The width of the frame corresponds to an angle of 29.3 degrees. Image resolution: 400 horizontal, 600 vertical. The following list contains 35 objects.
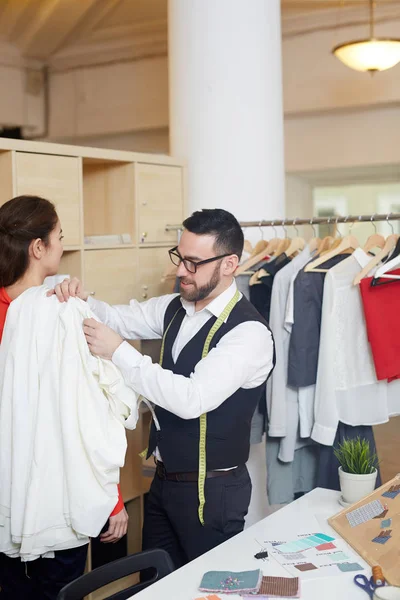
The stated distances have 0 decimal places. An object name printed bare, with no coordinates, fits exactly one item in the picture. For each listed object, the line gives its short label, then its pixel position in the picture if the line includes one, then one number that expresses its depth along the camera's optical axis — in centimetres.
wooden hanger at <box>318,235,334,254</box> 334
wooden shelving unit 312
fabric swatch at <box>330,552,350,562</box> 203
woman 220
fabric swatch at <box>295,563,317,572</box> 196
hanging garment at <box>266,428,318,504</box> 322
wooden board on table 195
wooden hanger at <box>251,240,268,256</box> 355
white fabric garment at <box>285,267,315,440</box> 316
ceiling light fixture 485
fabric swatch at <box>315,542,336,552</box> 210
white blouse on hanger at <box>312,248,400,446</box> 304
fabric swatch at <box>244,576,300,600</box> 183
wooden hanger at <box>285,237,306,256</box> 336
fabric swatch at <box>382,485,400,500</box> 223
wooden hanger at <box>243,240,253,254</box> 359
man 246
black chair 194
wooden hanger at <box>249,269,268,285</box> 324
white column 364
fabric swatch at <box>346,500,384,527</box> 218
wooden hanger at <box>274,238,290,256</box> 342
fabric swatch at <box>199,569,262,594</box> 186
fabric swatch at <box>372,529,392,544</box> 205
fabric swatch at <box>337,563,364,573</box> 196
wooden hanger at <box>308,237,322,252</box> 340
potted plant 243
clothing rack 304
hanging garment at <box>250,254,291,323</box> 322
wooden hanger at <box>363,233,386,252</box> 324
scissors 183
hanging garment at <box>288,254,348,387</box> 309
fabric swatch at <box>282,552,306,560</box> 204
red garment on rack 296
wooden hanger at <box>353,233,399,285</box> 302
